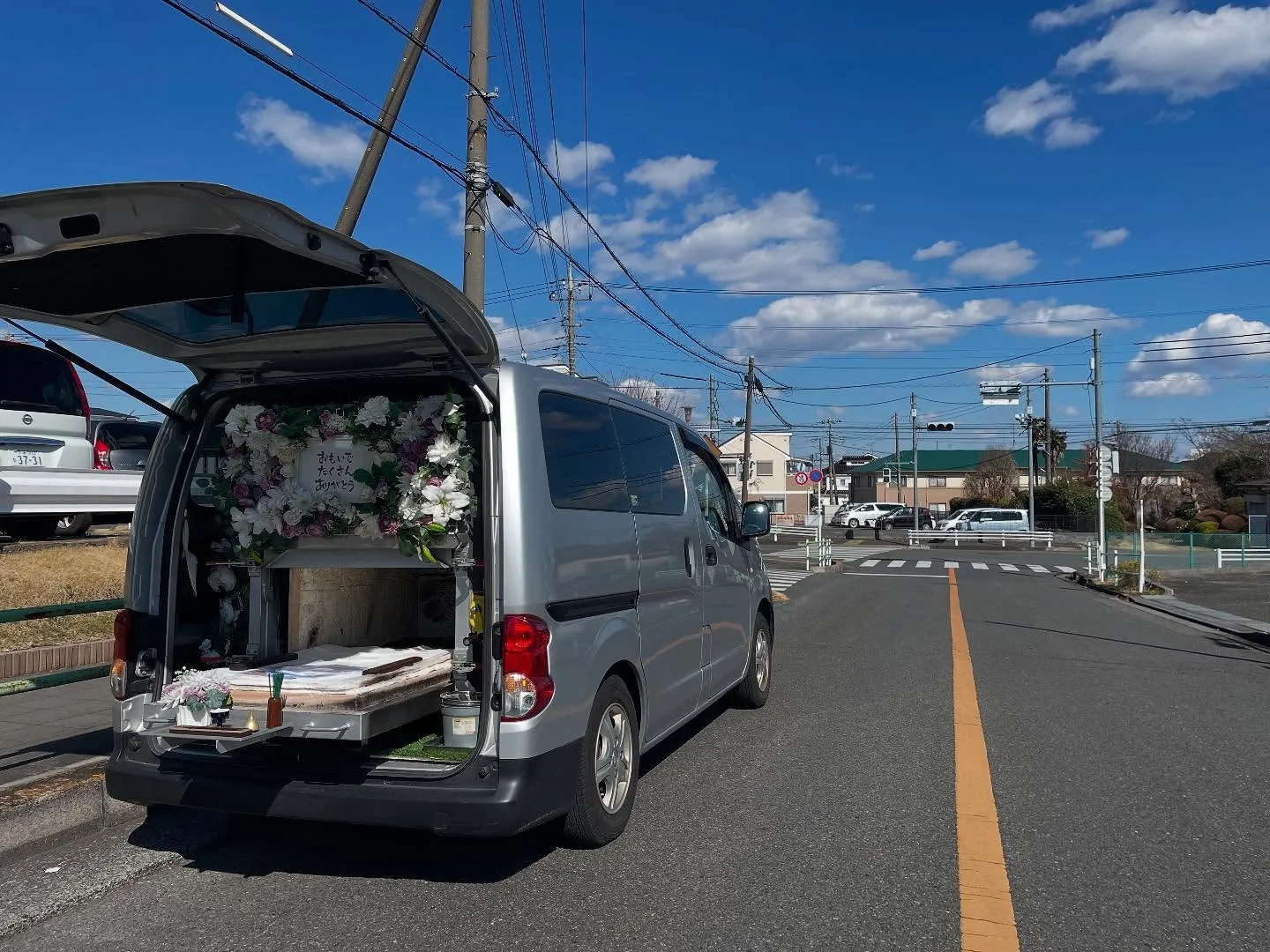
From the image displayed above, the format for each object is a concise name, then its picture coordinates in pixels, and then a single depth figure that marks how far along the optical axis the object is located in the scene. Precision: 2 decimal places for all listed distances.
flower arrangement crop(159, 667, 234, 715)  4.07
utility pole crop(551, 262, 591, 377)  40.00
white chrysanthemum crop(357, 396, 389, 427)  4.58
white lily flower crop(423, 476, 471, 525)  4.30
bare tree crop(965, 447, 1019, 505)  77.25
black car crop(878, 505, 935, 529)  65.88
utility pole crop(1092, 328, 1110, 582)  25.39
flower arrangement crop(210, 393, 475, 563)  4.36
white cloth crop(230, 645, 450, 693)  4.25
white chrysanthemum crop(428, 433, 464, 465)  4.38
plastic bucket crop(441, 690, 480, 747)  4.12
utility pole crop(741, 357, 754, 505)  42.16
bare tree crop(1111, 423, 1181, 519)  68.94
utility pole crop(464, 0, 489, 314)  11.87
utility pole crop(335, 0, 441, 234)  10.30
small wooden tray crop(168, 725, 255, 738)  3.91
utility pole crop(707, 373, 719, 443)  72.44
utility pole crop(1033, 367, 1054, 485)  65.62
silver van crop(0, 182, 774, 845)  3.90
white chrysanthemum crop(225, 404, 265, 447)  4.80
